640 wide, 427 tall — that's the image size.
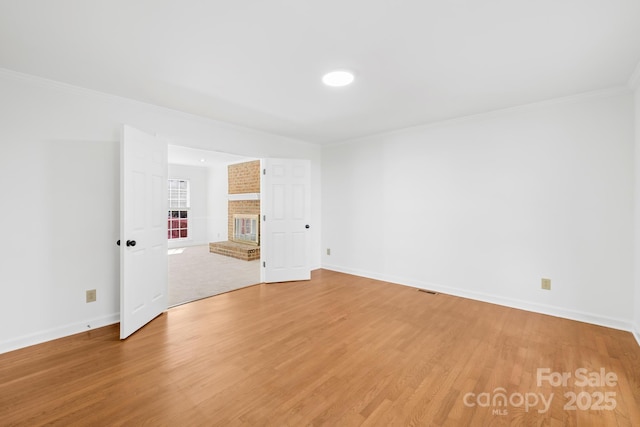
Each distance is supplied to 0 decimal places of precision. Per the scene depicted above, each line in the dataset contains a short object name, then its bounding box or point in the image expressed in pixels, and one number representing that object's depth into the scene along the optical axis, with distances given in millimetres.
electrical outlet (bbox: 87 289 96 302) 2803
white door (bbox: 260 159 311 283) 4523
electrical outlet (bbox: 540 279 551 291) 3148
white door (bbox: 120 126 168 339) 2609
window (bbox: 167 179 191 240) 8359
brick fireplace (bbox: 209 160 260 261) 7094
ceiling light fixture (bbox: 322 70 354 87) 2445
